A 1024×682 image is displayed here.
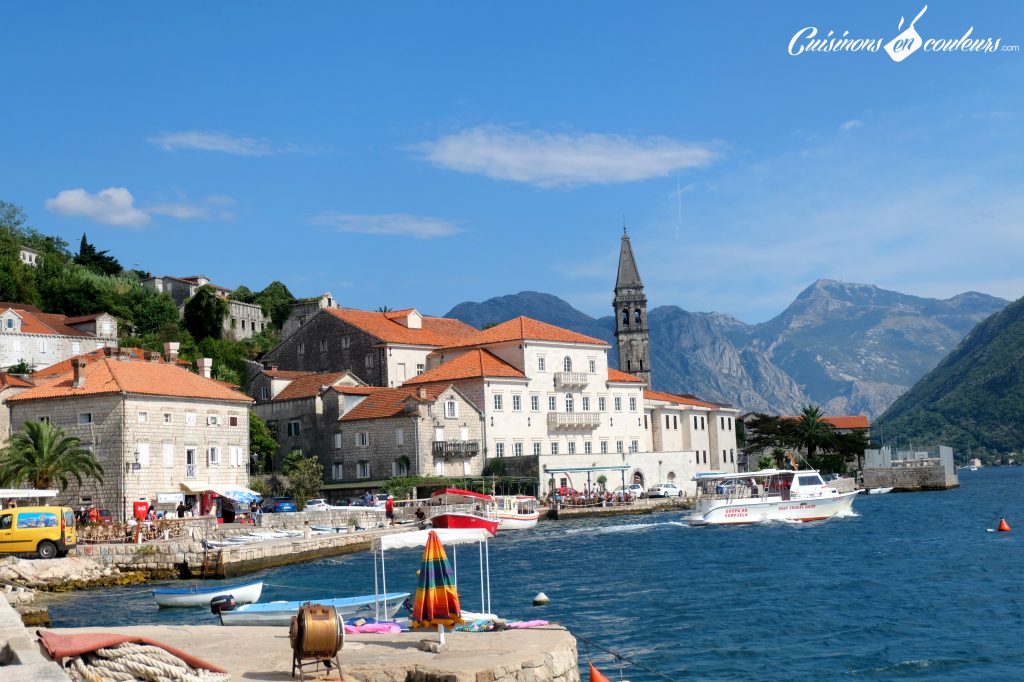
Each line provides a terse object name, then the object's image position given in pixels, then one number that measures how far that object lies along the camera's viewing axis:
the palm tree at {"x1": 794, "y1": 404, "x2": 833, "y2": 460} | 113.00
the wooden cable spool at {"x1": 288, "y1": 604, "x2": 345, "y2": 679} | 14.71
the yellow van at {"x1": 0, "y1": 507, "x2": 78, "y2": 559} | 39.44
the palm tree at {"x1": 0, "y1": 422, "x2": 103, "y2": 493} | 48.50
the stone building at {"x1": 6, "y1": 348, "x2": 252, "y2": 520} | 53.22
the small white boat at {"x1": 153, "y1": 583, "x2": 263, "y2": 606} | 32.19
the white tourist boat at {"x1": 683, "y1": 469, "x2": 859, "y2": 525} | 59.88
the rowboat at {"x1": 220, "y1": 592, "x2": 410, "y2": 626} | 25.36
